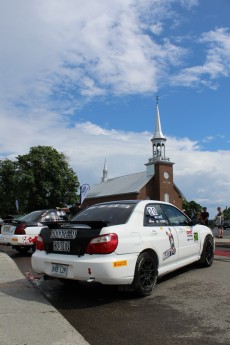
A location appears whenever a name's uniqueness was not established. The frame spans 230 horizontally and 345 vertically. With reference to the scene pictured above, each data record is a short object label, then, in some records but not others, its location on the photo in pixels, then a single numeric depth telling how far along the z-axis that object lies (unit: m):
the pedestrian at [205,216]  17.69
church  64.44
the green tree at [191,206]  96.29
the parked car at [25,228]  11.25
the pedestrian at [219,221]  18.59
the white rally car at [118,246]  5.45
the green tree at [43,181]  49.69
